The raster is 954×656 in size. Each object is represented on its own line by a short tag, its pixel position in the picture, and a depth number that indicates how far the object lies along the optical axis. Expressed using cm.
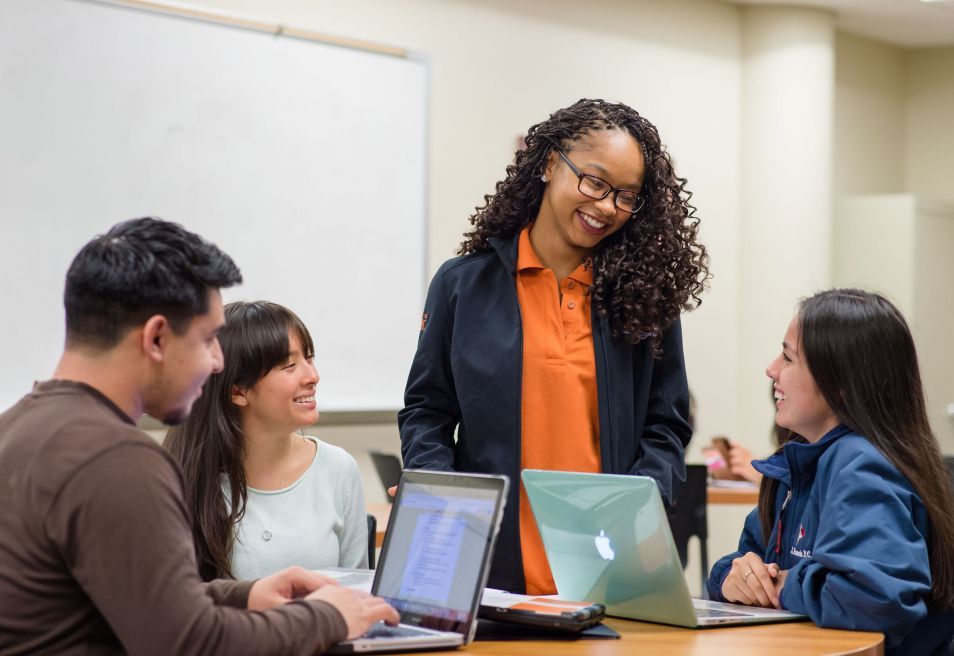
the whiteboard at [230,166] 386
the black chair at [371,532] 259
